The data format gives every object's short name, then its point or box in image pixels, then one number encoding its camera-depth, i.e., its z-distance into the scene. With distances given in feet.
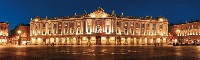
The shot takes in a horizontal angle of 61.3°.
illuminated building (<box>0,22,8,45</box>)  246.67
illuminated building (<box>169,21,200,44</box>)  229.42
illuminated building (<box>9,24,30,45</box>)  267.76
